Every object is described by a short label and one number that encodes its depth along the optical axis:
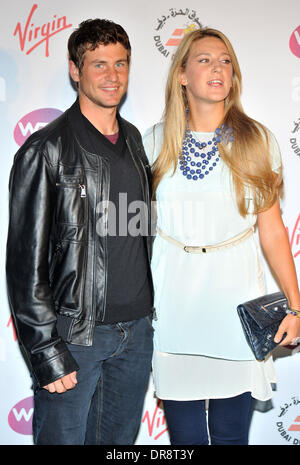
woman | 2.07
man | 1.81
